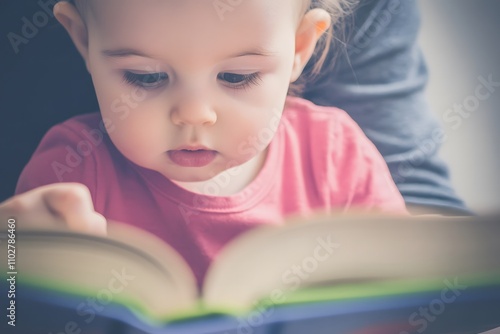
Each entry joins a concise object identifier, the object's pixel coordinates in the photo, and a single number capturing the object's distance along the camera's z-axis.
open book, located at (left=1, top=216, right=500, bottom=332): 0.88
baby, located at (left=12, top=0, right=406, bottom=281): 0.86
